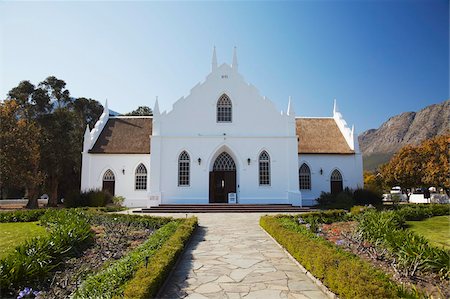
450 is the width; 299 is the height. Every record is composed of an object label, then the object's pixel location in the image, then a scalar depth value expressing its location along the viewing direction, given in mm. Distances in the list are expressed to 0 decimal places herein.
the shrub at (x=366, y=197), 25594
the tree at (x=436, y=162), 33756
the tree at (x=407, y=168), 38469
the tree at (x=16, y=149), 24969
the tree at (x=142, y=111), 51219
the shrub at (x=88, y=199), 23547
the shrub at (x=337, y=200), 23859
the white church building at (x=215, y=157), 24594
